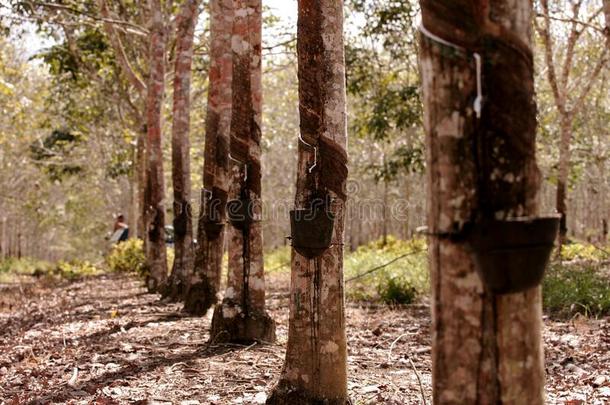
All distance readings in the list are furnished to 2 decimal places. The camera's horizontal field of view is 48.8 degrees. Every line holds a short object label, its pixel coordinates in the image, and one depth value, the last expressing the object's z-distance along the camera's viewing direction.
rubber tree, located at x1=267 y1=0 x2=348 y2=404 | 4.23
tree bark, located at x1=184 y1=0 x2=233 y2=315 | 8.45
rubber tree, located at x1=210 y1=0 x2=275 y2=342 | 6.43
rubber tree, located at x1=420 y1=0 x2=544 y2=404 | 2.15
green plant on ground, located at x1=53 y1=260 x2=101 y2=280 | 20.02
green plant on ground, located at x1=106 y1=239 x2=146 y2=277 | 19.60
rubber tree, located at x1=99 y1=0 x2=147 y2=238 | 14.82
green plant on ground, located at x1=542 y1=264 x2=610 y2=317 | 8.31
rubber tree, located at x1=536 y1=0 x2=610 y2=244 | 14.41
